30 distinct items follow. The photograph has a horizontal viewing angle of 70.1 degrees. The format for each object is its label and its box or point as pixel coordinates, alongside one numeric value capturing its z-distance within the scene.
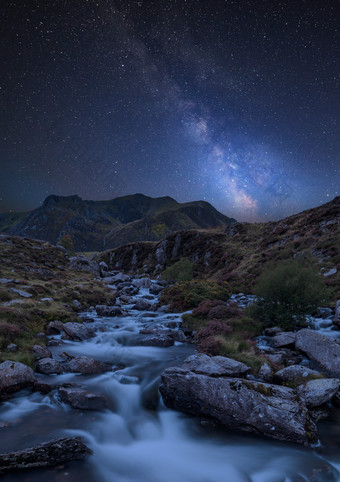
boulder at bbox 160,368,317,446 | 7.14
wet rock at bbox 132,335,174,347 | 16.36
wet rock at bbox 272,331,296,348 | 13.47
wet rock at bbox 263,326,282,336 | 15.95
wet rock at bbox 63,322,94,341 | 16.83
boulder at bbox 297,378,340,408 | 8.24
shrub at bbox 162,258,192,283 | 47.03
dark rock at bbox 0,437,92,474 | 5.55
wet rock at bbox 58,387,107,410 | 8.70
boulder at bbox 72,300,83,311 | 24.89
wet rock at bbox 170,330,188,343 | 17.30
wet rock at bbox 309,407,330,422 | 7.98
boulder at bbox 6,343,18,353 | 12.17
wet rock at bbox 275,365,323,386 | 9.66
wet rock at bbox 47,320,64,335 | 17.02
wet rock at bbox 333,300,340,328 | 16.40
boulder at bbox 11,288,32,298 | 23.19
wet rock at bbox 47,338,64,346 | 14.97
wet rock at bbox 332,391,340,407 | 8.71
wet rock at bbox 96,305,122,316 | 25.33
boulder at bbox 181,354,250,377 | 9.37
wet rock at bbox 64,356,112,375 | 11.49
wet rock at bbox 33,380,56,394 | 9.40
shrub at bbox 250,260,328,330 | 16.66
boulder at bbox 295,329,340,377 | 10.40
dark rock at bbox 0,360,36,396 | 9.01
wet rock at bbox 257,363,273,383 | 10.06
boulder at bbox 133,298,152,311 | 28.86
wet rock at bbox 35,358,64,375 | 11.02
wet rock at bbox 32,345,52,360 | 12.41
